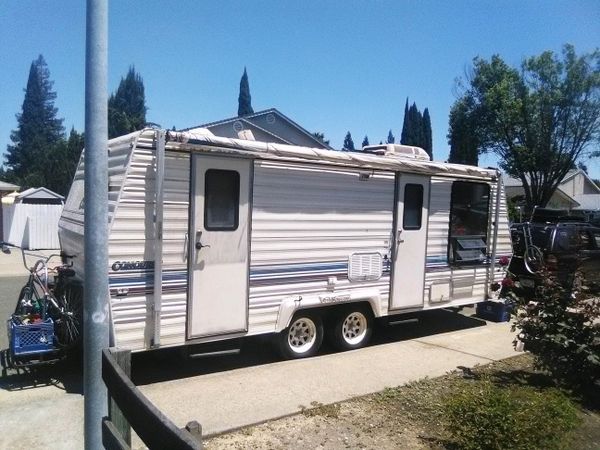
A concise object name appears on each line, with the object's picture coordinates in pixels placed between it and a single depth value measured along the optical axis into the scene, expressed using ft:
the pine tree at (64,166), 110.93
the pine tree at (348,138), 187.48
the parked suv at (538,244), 33.24
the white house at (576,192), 131.95
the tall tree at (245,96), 207.69
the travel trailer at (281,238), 17.17
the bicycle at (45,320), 17.48
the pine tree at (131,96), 198.59
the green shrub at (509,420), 13.11
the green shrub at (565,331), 17.39
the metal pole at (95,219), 9.00
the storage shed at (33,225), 64.85
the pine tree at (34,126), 206.28
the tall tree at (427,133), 159.33
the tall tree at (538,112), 83.71
